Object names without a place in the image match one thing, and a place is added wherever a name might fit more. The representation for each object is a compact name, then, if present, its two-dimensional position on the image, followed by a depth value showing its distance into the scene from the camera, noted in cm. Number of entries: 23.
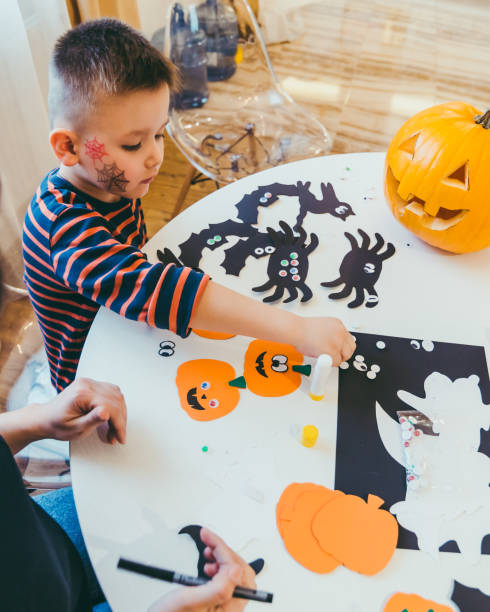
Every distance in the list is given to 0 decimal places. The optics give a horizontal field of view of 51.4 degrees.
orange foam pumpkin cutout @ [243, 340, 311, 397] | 71
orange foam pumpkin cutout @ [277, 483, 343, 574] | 56
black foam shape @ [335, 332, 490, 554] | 62
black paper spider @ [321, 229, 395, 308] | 84
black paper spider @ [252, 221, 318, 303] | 84
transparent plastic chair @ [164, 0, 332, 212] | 153
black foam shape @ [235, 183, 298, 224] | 97
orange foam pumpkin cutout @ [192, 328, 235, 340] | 77
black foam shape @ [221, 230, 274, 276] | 87
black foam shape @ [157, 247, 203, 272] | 86
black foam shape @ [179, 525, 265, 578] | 55
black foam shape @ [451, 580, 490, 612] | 54
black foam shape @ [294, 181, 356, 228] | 98
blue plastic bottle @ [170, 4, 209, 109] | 152
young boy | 72
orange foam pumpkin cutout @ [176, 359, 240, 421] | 68
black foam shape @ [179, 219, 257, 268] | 88
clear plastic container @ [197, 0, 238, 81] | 155
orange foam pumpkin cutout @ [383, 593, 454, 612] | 53
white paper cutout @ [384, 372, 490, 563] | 59
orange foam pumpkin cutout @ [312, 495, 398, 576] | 56
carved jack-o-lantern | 84
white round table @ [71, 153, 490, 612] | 55
